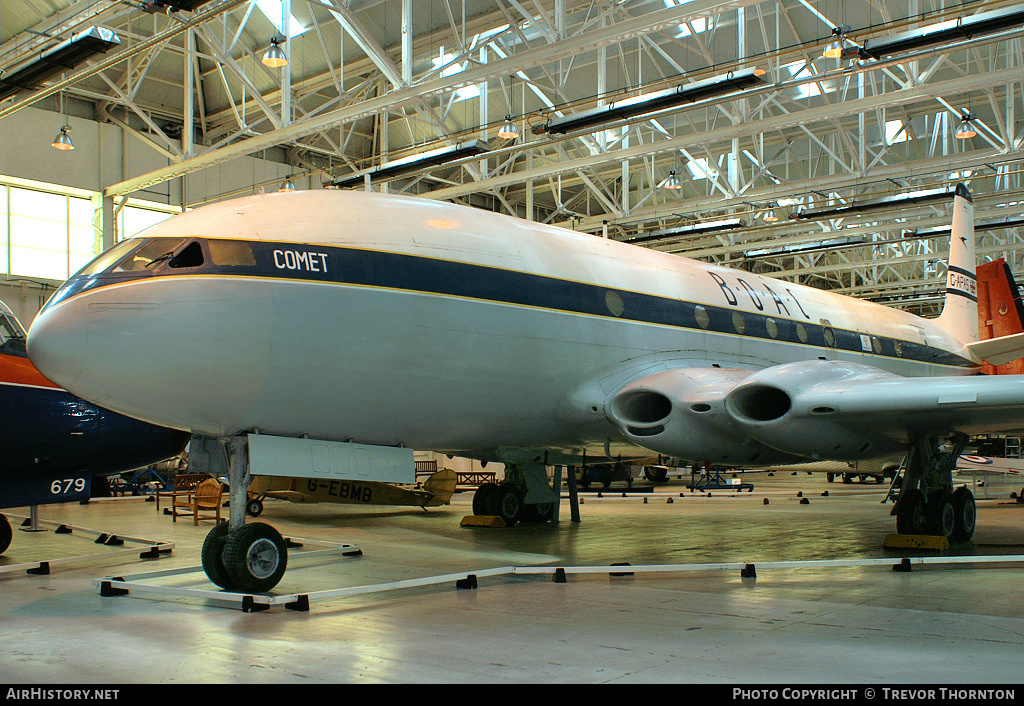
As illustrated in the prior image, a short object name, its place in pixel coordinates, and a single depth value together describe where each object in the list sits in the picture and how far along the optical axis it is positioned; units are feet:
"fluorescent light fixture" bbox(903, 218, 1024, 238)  71.77
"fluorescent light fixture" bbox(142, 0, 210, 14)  35.01
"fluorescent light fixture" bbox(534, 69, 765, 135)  39.50
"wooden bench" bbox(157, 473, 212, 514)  62.28
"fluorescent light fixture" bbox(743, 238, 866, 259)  83.46
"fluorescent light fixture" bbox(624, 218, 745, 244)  71.00
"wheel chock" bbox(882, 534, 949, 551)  31.74
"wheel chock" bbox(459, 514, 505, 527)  41.19
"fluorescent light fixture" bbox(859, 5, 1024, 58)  34.73
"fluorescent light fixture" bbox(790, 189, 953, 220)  58.23
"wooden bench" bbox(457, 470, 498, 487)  82.56
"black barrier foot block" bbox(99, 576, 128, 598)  23.06
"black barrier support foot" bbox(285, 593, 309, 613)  20.44
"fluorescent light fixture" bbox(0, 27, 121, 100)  37.09
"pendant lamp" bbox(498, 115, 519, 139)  53.57
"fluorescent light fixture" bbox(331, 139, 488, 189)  52.26
